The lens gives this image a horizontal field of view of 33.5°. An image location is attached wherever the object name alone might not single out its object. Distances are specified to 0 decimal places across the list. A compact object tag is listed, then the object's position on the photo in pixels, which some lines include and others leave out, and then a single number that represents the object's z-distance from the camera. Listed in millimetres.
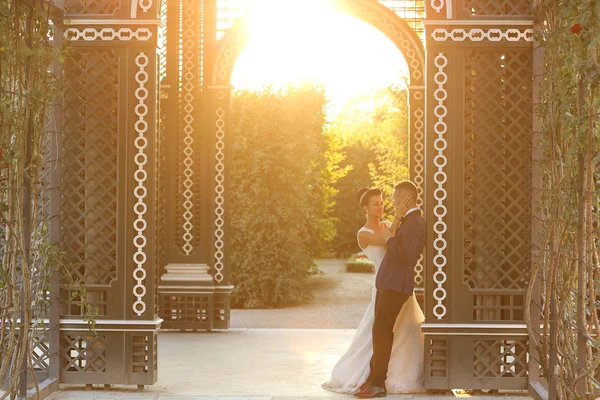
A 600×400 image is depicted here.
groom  8094
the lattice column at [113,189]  8227
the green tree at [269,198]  18312
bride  8320
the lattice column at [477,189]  8039
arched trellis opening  8062
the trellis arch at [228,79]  13125
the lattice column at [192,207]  13062
